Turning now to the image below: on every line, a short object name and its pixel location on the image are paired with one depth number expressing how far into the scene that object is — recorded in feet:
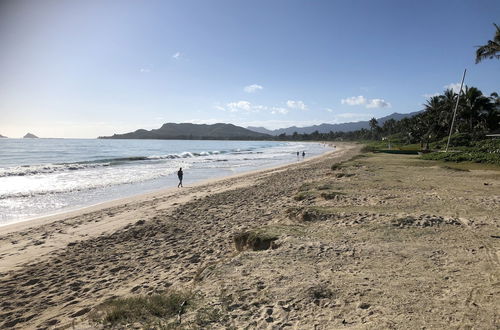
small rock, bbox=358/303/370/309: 13.93
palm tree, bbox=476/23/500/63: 66.54
